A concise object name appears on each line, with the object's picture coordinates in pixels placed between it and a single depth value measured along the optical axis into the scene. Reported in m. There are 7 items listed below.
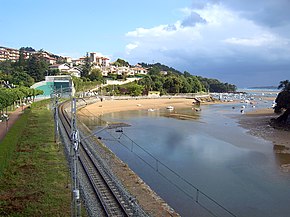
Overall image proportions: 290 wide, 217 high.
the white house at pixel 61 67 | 127.57
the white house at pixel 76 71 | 127.76
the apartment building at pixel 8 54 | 182.75
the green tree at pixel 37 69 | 107.19
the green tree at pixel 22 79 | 89.75
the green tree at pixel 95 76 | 127.98
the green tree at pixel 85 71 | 131.98
